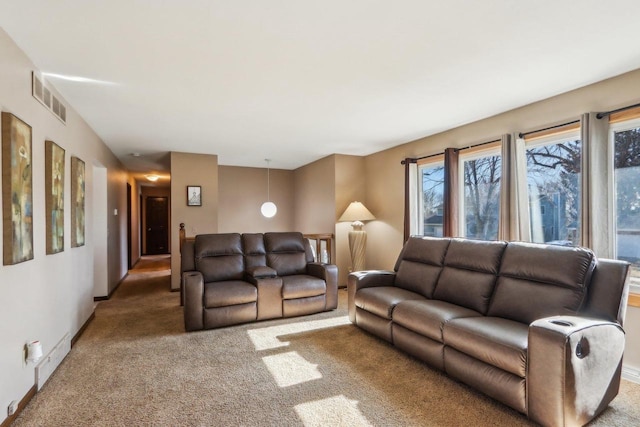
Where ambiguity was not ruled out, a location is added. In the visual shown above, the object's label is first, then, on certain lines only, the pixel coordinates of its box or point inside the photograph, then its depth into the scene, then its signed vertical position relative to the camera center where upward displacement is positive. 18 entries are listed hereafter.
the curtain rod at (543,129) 3.01 +0.82
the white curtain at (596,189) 2.74 +0.19
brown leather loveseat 3.65 -0.83
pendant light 6.56 +0.12
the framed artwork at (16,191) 1.95 +0.18
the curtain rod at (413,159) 4.69 +0.81
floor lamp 5.49 -0.34
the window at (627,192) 2.68 +0.15
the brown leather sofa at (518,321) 1.86 -0.83
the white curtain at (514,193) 3.40 +0.20
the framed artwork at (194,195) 5.71 +0.38
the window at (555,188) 3.13 +0.24
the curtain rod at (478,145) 3.76 +0.82
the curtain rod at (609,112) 2.60 +0.82
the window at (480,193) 3.91 +0.24
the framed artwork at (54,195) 2.61 +0.20
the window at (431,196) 4.73 +0.25
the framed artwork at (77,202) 3.25 +0.16
